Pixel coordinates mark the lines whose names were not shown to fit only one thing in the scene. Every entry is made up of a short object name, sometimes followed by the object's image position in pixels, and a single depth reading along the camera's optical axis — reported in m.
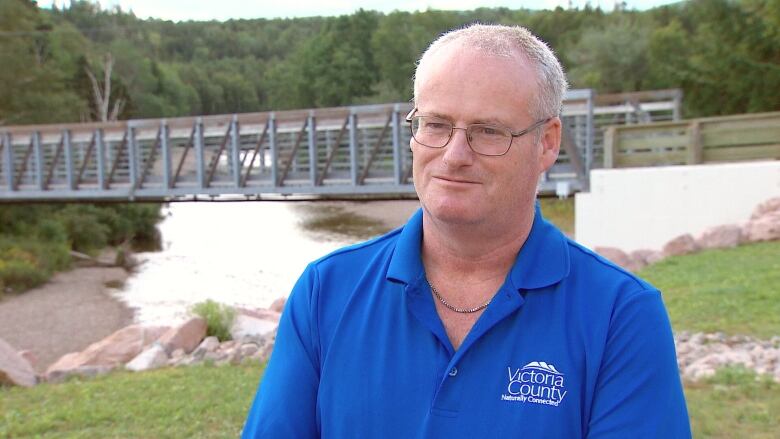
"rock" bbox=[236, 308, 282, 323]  10.73
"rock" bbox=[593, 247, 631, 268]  10.58
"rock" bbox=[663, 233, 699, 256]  10.41
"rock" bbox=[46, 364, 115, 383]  7.46
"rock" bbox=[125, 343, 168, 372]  7.81
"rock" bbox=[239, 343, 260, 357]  8.05
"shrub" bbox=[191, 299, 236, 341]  9.70
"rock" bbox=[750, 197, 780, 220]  10.41
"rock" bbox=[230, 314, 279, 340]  9.67
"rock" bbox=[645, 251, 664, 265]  10.49
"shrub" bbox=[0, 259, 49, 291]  22.91
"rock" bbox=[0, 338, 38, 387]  7.06
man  1.53
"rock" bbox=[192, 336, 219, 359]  8.45
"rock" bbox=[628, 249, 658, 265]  10.72
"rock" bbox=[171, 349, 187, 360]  8.40
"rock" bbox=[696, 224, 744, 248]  10.13
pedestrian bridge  15.92
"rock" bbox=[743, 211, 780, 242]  9.89
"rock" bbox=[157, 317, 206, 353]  8.75
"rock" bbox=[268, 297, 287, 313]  13.42
